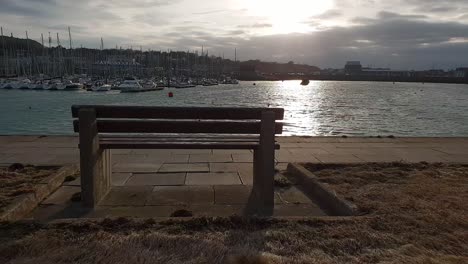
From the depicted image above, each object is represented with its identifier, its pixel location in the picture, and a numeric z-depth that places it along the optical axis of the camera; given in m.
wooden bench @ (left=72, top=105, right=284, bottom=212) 4.88
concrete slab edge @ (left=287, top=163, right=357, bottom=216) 4.58
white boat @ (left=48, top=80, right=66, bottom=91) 88.06
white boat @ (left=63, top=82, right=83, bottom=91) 88.31
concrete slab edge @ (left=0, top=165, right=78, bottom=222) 4.24
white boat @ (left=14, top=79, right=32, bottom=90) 91.56
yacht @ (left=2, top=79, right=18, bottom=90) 92.31
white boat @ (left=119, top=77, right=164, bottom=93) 85.06
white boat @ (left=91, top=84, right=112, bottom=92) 86.06
